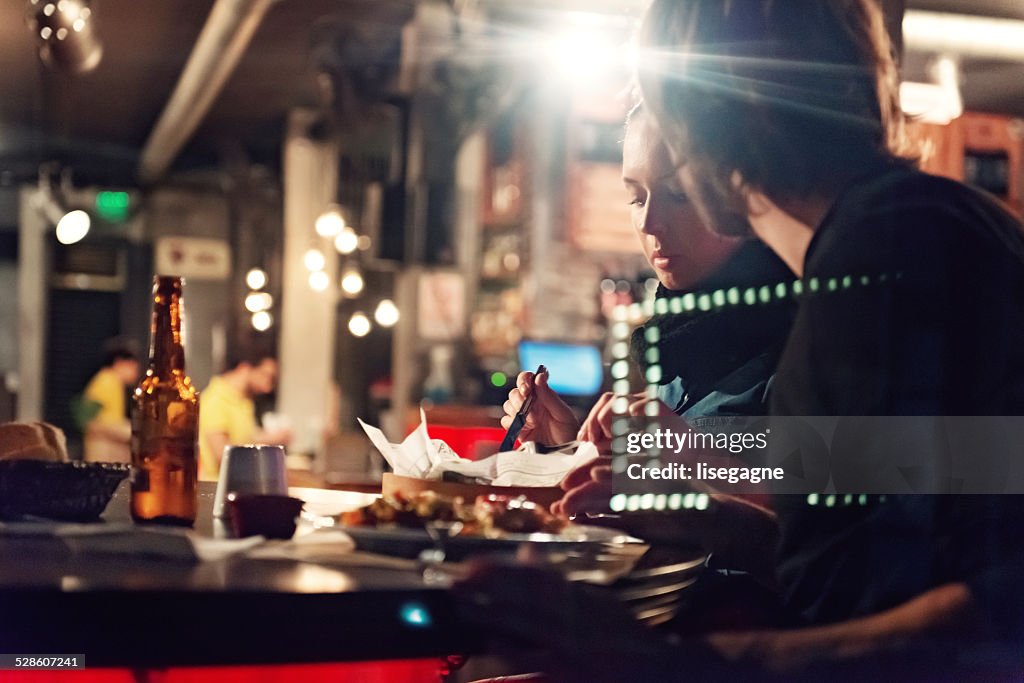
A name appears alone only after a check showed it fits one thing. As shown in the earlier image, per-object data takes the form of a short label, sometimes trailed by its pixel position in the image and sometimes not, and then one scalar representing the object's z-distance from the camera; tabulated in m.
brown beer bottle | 1.23
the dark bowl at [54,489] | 1.09
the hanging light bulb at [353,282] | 6.77
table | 0.83
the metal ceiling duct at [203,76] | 4.49
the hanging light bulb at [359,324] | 7.51
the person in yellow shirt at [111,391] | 5.56
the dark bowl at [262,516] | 1.06
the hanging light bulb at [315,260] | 7.12
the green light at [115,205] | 9.12
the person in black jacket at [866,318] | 1.07
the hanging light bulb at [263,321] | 7.61
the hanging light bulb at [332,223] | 6.57
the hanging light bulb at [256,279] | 8.30
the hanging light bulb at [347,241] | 6.66
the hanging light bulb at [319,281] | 7.21
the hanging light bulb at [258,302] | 7.96
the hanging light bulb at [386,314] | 6.48
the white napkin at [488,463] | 1.28
